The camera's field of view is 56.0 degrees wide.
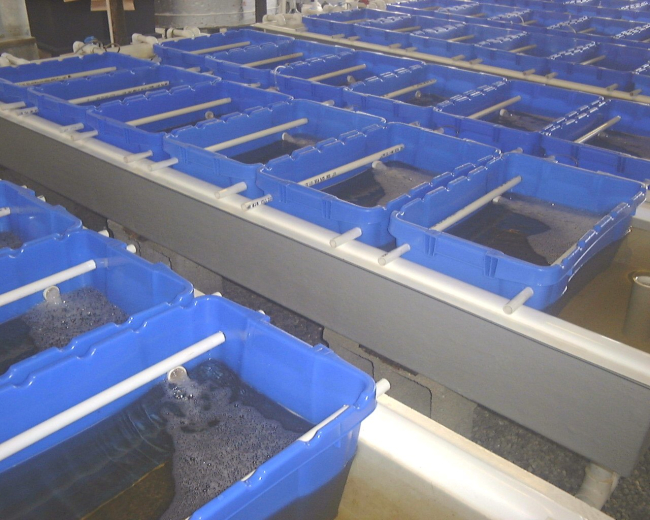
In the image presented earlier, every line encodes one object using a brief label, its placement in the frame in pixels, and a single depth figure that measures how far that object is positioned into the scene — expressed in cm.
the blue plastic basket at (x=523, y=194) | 125
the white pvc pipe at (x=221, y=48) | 296
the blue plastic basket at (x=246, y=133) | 166
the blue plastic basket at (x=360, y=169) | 146
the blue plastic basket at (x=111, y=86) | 218
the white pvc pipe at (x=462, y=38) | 336
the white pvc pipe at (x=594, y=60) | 294
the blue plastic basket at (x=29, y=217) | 136
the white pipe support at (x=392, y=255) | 134
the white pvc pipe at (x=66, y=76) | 245
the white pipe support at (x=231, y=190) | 161
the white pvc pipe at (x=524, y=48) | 315
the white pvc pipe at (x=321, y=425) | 81
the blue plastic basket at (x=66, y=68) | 254
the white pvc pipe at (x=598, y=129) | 200
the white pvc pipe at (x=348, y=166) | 163
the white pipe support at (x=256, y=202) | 156
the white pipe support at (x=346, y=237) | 140
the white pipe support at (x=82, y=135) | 196
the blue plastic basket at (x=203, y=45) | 274
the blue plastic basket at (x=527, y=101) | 225
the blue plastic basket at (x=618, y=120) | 211
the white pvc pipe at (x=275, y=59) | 282
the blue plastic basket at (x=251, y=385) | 81
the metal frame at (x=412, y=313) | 116
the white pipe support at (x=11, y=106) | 220
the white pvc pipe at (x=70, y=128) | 197
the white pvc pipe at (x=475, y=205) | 146
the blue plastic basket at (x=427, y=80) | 240
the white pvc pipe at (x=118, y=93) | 232
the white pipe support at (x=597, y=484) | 129
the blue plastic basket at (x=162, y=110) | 187
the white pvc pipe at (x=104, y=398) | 87
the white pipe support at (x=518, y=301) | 119
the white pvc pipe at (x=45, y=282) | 117
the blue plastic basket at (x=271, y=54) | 261
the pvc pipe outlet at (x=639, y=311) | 149
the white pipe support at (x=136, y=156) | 180
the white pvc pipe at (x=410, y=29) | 360
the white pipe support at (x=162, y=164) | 175
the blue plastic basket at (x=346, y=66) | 262
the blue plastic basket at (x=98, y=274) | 117
